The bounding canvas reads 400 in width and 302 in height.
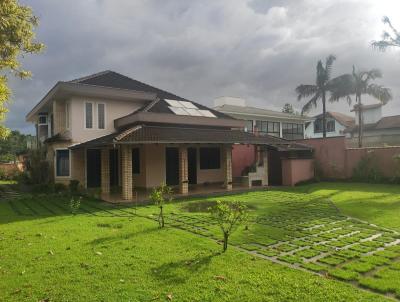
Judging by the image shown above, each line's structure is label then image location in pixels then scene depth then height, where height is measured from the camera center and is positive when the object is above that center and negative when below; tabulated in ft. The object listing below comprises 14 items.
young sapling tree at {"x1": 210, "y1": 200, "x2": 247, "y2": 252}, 22.38 -3.71
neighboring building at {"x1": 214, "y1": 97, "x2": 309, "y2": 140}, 100.94 +13.11
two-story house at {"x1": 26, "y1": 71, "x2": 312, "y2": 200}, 56.29 +4.64
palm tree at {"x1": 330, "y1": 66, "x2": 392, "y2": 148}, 94.12 +20.81
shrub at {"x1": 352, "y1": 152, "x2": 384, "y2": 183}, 66.03 -2.66
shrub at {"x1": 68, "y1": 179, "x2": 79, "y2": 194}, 57.72 -4.11
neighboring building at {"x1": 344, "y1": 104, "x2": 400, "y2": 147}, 114.21 +11.69
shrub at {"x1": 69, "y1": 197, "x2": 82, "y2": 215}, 37.76 -5.30
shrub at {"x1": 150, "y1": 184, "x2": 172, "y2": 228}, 30.58 -3.36
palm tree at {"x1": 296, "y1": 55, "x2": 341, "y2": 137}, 106.52 +23.57
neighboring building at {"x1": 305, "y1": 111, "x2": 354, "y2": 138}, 151.46 +15.72
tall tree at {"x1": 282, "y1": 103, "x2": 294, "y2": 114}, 237.70 +37.37
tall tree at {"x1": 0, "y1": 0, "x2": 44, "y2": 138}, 29.55 +12.30
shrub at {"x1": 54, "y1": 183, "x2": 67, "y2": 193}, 58.58 -4.47
